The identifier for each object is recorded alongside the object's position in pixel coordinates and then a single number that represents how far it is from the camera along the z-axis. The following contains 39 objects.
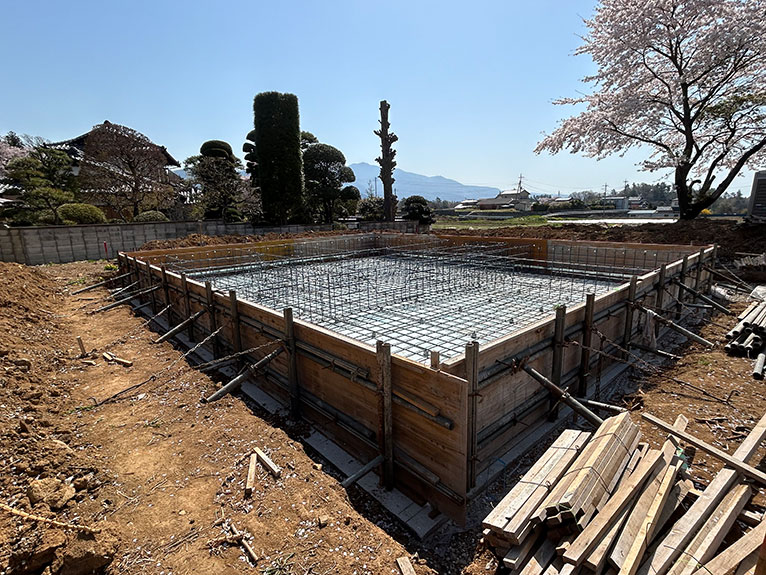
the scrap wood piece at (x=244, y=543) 2.74
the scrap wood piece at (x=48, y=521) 2.83
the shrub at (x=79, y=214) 17.14
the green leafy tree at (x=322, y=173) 25.12
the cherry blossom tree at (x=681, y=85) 13.11
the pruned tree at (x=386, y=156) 23.22
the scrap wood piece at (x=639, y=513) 2.35
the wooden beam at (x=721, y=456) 3.04
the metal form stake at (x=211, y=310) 6.67
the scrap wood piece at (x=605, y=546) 2.30
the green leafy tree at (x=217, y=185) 21.86
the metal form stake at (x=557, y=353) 4.84
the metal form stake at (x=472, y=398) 3.54
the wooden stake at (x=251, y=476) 3.36
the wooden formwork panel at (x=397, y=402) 3.38
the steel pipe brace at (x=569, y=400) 4.11
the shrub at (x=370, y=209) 28.77
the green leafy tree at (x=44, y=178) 17.59
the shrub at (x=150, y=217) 18.62
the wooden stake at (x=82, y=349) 6.73
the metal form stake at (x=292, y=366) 4.90
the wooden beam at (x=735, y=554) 2.25
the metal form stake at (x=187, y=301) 7.61
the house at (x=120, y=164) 20.28
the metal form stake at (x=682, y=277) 8.16
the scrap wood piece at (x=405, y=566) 2.73
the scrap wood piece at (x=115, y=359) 6.53
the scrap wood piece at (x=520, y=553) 2.48
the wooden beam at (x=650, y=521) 2.30
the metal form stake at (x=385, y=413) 3.73
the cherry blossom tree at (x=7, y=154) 22.48
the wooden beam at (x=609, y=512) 2.35
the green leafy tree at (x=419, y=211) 26.93
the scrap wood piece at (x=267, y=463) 3.61
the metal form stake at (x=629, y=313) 6.29
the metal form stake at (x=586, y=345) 5.36
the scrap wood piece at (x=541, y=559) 2.43
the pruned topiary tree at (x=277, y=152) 20.77
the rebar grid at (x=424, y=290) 6.03
